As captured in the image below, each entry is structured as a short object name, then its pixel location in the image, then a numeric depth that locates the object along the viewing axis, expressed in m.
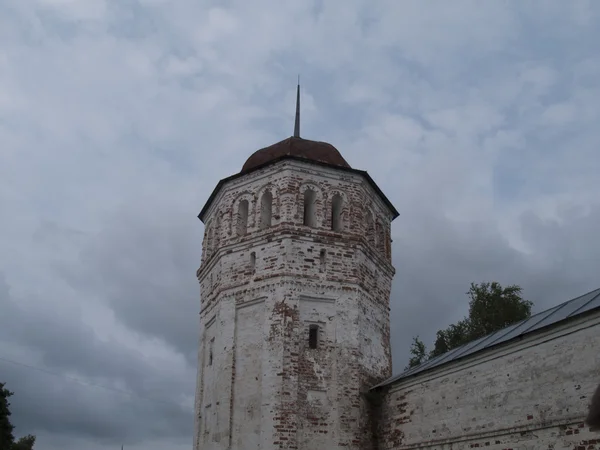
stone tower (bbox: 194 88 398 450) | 12.96
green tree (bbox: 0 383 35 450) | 20.98
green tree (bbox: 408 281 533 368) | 23.58
